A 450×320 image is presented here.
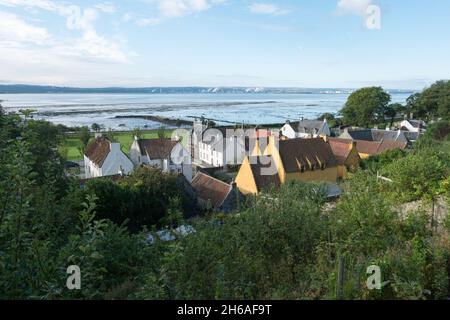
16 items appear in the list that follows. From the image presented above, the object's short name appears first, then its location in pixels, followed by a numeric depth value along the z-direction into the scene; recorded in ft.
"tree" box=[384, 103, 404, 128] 255.11
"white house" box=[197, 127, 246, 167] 142.00
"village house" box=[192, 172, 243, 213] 72.33
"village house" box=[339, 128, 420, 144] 151.94
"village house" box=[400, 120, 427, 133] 205.06
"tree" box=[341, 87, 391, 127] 238.68
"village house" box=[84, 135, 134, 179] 104.58
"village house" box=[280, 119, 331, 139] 186.60
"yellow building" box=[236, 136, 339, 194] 86.12
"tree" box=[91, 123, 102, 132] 254.55
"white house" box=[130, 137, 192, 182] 109.50
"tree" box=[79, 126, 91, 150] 181.37
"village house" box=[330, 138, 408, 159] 123.13
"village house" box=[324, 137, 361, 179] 103.35
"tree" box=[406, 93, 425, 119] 262.26
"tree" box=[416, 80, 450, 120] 240.65
